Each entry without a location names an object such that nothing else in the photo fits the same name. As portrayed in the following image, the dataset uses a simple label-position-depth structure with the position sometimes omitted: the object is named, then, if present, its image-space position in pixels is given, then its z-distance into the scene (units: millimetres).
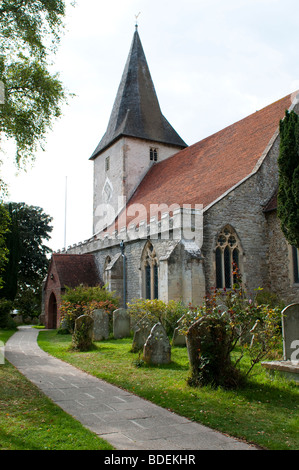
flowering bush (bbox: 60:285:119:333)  14086
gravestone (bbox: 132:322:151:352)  9883
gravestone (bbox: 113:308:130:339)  13303
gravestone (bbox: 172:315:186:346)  10633
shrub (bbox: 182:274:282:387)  6332
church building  14156
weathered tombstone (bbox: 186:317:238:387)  6316
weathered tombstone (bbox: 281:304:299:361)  7078
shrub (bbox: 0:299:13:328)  21078
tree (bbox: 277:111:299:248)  11562
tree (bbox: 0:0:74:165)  10857
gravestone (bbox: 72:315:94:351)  10750
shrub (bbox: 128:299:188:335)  12414
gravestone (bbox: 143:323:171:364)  8289
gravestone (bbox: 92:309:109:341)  13195
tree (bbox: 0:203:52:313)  33031
